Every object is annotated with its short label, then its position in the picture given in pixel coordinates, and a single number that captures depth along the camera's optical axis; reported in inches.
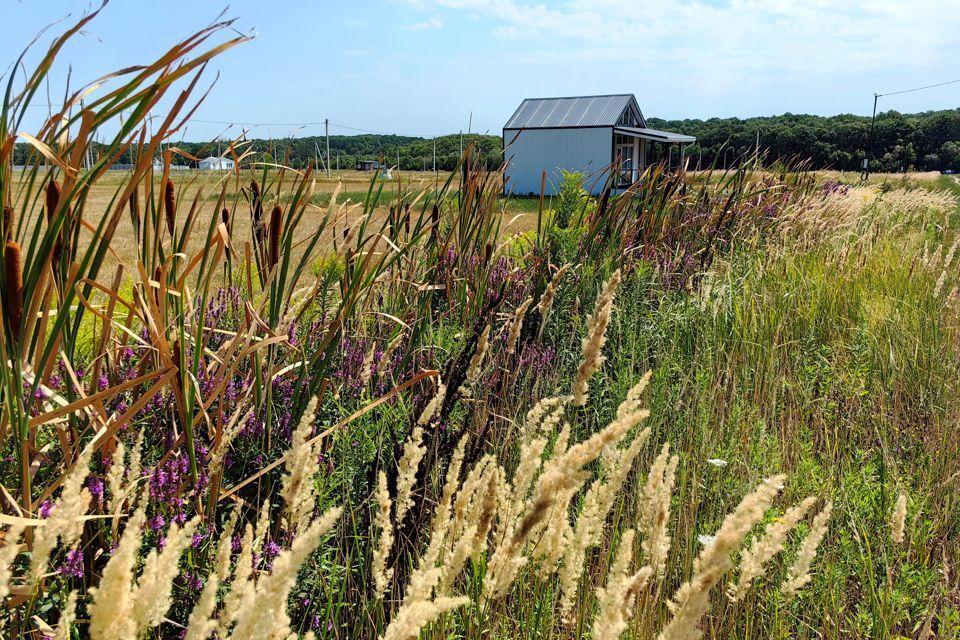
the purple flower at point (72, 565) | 51.0
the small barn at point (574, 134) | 1422.2
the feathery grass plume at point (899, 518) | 58.8
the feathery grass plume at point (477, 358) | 67.5
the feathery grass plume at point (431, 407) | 53.6
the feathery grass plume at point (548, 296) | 71.2
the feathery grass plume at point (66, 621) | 28.7
